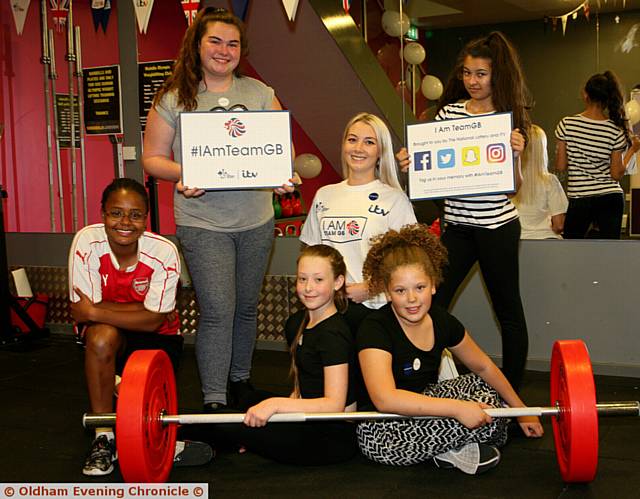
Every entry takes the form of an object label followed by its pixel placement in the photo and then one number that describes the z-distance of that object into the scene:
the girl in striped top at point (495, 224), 2.85
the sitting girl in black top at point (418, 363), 2.42
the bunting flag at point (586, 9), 3.87
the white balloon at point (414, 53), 4.21
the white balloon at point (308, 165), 4.83
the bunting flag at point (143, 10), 4.73
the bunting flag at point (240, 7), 4.73
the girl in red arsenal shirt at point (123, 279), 2.79
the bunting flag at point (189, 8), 4.75
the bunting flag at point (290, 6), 4.37
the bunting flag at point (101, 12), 5.08
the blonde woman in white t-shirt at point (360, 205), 2.77
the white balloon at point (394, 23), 4.29
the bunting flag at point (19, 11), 5.34
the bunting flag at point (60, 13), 5.16
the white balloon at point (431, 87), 4.08
